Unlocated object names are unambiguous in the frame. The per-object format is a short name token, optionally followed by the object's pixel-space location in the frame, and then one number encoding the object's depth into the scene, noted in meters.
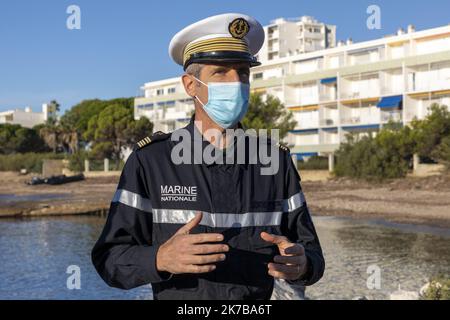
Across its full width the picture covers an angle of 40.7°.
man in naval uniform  2.23
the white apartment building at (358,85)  48.09
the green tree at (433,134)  37.62
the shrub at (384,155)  39.75
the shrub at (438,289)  8.81
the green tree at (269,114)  46.09
